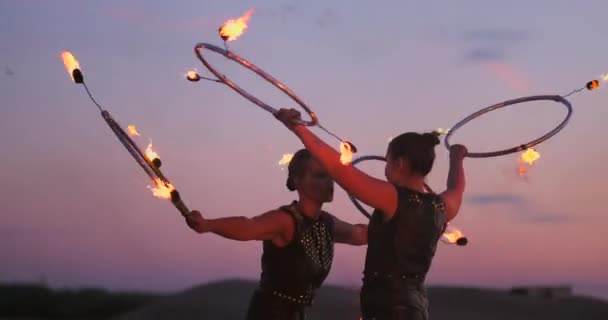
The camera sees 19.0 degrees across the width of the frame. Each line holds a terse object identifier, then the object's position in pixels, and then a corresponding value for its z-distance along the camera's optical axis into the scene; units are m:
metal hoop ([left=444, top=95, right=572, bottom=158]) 14.75
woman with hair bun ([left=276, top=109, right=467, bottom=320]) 11.06
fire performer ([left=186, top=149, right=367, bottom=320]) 13.35
